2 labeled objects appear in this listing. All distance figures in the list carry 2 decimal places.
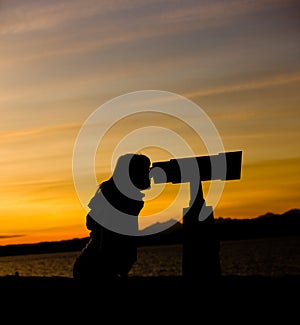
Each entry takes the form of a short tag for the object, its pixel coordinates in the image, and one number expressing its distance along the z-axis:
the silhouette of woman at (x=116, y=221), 8.16
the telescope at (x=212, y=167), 8.16
